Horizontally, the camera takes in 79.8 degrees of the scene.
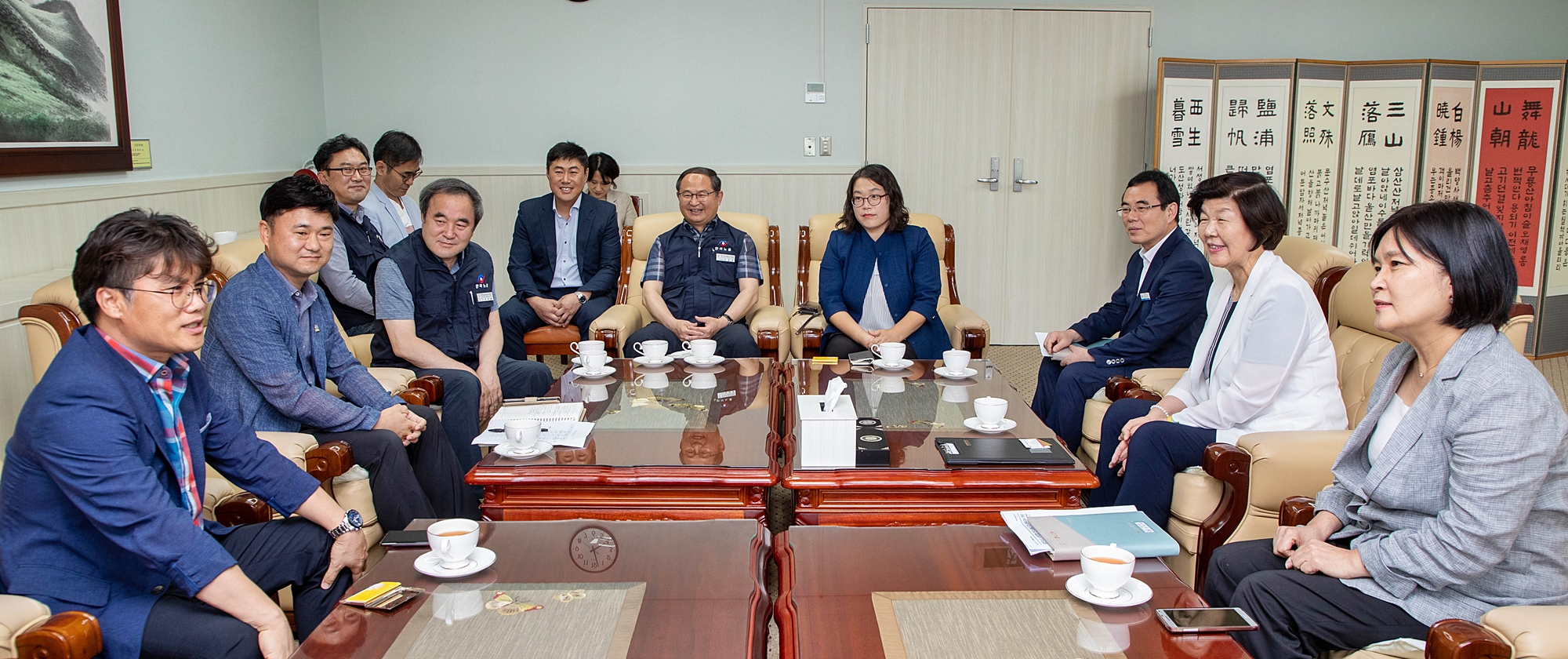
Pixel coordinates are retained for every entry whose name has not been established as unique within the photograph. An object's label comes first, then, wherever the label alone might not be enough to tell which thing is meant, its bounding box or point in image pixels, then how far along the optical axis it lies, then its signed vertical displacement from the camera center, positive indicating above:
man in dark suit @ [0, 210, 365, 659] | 1.40 -0.42
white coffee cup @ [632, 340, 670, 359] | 3.02 -0.48
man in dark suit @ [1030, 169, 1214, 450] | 3.01 -0.36
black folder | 2.08 -0.57
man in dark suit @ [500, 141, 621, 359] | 4.14 -0.21
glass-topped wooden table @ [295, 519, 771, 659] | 1.34 -0.62
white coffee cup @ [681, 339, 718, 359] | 3.02 -0.48
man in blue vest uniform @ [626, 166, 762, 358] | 3.93 -0.30
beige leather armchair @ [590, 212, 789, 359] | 3.99 -0.28
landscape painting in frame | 2.89 +0.37
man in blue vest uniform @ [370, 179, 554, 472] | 2.92 -0.37
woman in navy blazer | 3.70 -0.33
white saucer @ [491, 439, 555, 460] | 2.11 -0.56
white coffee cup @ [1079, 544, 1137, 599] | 1.41 -0.56
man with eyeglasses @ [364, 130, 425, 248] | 3.62 +0.07
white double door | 5.20 +0.37
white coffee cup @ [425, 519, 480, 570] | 1.50 -0.55
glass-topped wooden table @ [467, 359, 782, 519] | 2.05 -0.60
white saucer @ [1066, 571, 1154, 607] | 1.41 -0.60
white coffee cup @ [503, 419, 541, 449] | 2.10 -0.52
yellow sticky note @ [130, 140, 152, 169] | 3.53 +0.17
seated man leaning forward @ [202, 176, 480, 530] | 2.17 -0.37
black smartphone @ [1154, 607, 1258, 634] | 1.35 -0.61
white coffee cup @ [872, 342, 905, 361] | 3.00 -0.49
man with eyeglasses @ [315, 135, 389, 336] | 3.22 -0.10
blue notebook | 1.59 -0.59
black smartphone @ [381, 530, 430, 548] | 1.63 -0.59
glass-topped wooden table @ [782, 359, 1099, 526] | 2.04 -0.64
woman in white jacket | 2.23 -0.40
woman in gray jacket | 1.39 -0.44
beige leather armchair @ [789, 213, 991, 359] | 3.77 -0.41
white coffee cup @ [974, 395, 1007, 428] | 2.32 -0.52
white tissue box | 2.12 -0.57
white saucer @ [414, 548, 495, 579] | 1.51 -0.59
